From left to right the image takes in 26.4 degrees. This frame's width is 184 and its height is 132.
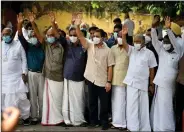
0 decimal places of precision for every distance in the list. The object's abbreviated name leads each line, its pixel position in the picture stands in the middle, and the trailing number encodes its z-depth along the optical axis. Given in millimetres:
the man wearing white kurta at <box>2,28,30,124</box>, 6828
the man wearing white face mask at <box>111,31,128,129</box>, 6852
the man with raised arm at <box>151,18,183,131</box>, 6559
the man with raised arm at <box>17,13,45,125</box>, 7008
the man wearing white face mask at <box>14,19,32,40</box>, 7720
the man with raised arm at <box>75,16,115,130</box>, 6805
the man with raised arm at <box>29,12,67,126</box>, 6871
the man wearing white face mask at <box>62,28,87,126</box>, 6918
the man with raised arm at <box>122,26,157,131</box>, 6629
